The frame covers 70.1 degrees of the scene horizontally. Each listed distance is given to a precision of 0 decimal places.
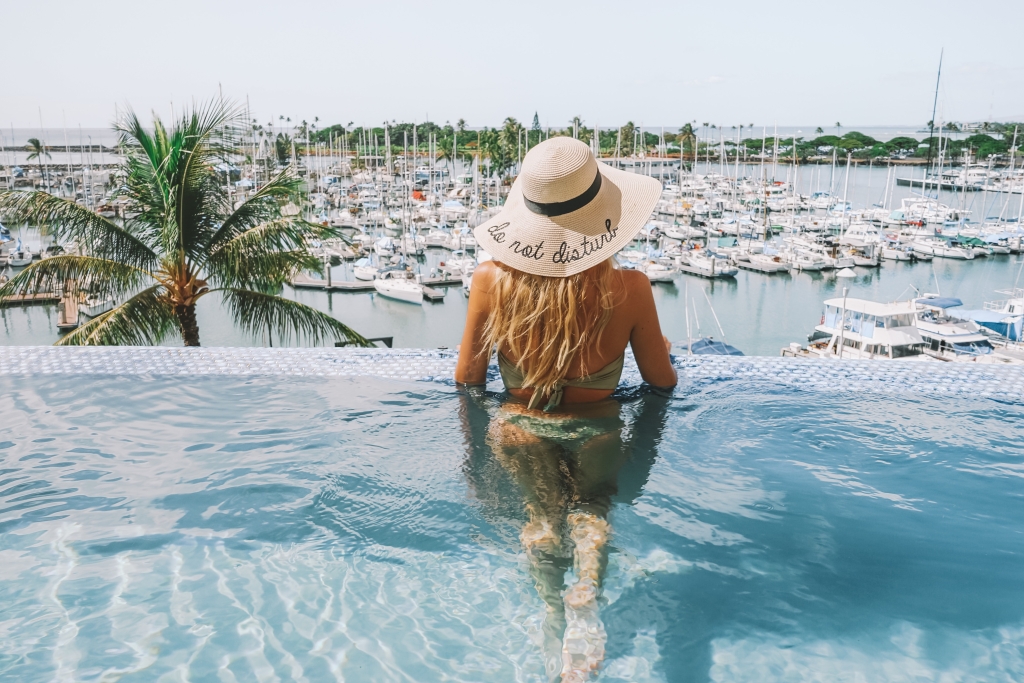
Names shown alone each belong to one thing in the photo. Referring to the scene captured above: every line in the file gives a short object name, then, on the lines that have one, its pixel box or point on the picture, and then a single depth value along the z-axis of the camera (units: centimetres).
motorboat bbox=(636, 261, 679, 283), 3784
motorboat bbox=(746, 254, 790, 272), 4047
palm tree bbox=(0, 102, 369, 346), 704
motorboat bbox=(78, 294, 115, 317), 2832
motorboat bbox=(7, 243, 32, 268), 3322
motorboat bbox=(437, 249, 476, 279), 3806
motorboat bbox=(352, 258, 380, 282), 3778
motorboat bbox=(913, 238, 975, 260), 4225
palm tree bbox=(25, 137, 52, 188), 4753
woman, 239
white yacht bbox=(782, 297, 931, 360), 2417
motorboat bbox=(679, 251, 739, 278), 3931
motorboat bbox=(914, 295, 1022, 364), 2439
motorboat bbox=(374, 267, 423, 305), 3494
